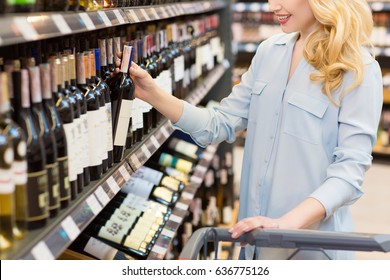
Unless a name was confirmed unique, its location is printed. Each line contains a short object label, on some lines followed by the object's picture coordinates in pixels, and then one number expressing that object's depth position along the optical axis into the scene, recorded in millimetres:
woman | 2201
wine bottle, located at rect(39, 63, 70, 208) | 1673
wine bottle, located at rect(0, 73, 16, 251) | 1421
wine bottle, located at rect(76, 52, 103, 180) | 1977
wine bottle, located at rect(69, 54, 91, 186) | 1878
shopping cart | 1828
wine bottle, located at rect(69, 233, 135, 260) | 2486
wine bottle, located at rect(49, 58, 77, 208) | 1738
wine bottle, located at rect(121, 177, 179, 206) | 3104
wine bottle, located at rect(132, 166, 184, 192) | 3258
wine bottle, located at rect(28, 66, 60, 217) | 1641
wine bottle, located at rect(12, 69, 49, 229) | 1553
